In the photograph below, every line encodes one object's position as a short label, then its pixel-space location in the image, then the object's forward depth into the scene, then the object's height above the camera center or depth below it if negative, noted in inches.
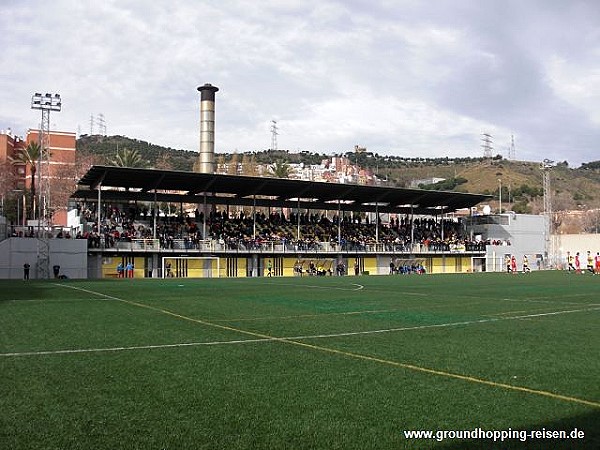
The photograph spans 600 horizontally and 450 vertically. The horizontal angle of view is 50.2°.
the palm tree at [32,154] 3088.1 +447.6
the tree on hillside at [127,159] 3255.4 +446.1
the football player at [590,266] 2141.9 -71.4
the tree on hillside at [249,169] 4549.7 +553.3
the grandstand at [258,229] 2058.3 +62.8
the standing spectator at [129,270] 1998.0 -78.1
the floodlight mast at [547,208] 2664.9 +158.4
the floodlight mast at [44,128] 1668.3 +310.1
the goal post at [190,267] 2086.6 -71.2
